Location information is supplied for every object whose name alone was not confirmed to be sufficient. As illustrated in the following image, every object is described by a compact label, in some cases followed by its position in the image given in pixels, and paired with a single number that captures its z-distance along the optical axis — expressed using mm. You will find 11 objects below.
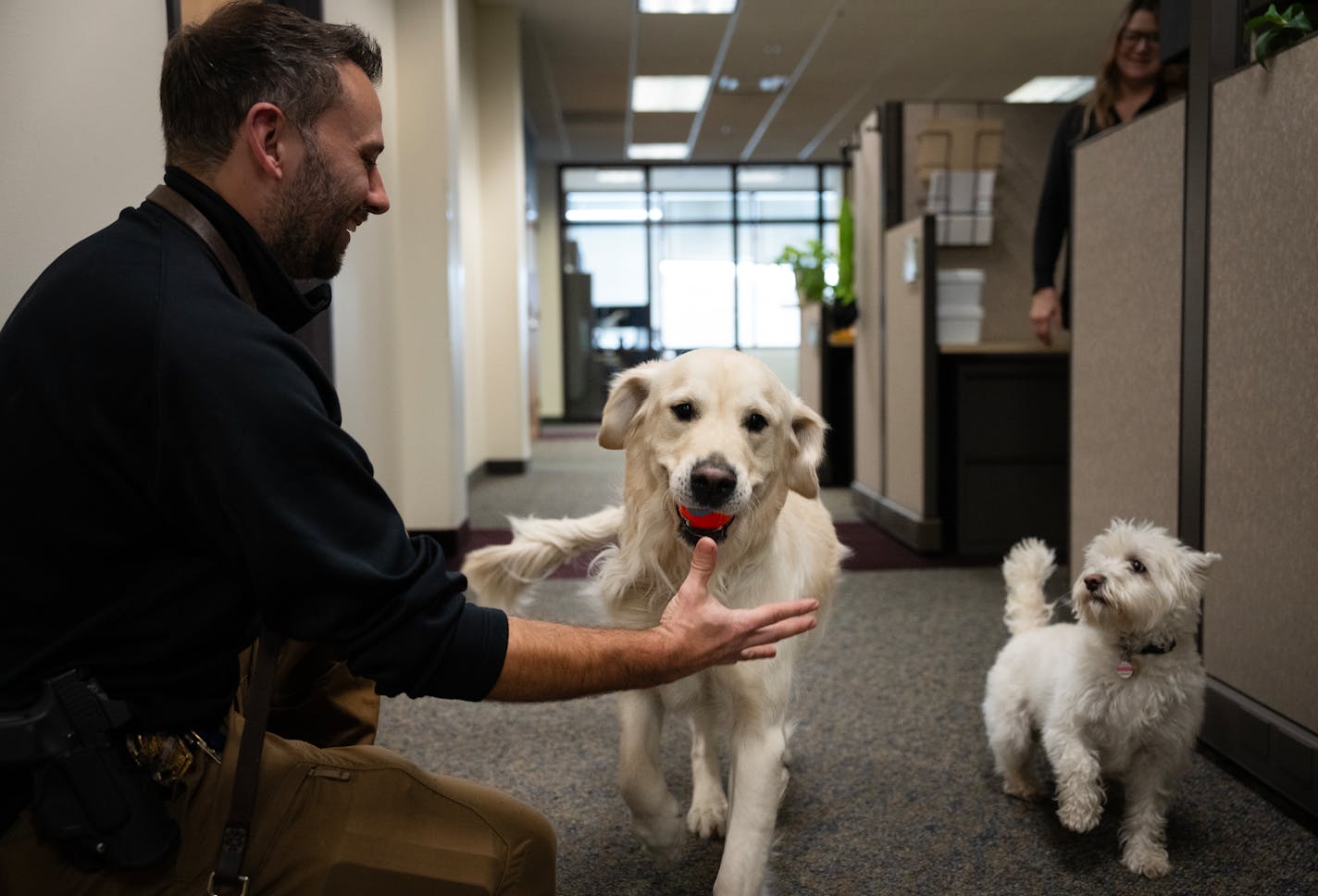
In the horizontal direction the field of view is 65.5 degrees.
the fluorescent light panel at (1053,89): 9656
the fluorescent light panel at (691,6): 7301
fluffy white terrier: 1794
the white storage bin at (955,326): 4464
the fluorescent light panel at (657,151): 12641
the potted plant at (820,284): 5480
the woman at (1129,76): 3086
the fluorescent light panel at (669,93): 9445
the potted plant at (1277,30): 1928
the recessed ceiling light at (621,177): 13648
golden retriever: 1531
